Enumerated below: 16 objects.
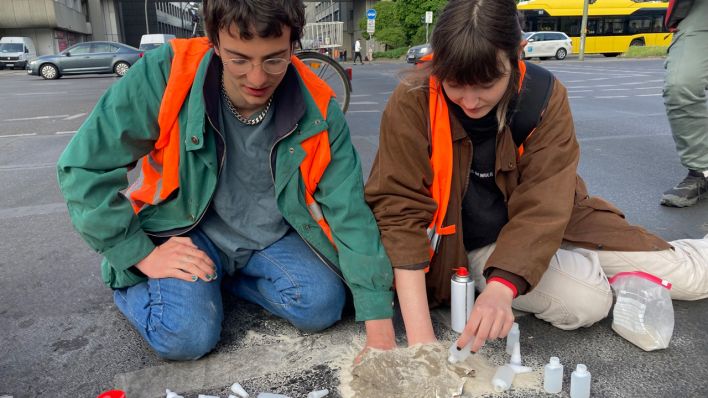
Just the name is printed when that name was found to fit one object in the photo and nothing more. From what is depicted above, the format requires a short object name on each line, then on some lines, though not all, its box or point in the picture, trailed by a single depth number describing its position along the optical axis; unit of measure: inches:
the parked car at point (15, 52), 1180.5
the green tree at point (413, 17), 1637.6
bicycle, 254.2
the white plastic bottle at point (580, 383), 67.6
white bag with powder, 79.4
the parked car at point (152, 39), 1091.3
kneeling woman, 66.4
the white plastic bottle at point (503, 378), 71.6
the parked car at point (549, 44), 1072.7
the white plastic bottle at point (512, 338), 79.0
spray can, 78.5
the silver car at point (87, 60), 783.1
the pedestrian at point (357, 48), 1365.7
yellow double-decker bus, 1113.4
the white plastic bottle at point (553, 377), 69.9
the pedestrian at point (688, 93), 134.6
